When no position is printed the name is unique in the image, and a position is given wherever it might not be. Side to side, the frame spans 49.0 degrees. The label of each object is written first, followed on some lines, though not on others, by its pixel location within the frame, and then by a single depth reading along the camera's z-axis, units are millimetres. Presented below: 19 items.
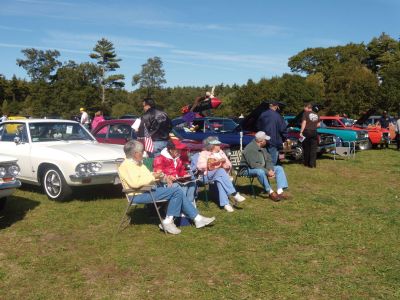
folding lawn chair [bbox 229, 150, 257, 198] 8273
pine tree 64250
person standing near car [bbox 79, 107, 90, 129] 17969
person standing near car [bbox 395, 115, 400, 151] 18609
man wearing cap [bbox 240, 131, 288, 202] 8125
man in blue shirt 9344
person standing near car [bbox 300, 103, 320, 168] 12836
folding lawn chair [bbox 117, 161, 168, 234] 6016
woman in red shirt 6785
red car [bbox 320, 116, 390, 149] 17875
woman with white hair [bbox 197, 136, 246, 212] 7359
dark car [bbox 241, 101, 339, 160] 11398
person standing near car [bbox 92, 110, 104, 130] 16820
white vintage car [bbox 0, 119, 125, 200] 7723
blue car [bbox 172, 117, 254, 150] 12992
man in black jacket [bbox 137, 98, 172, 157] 8367
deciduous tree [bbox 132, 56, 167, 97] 75625
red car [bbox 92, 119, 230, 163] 10252
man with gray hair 6059
